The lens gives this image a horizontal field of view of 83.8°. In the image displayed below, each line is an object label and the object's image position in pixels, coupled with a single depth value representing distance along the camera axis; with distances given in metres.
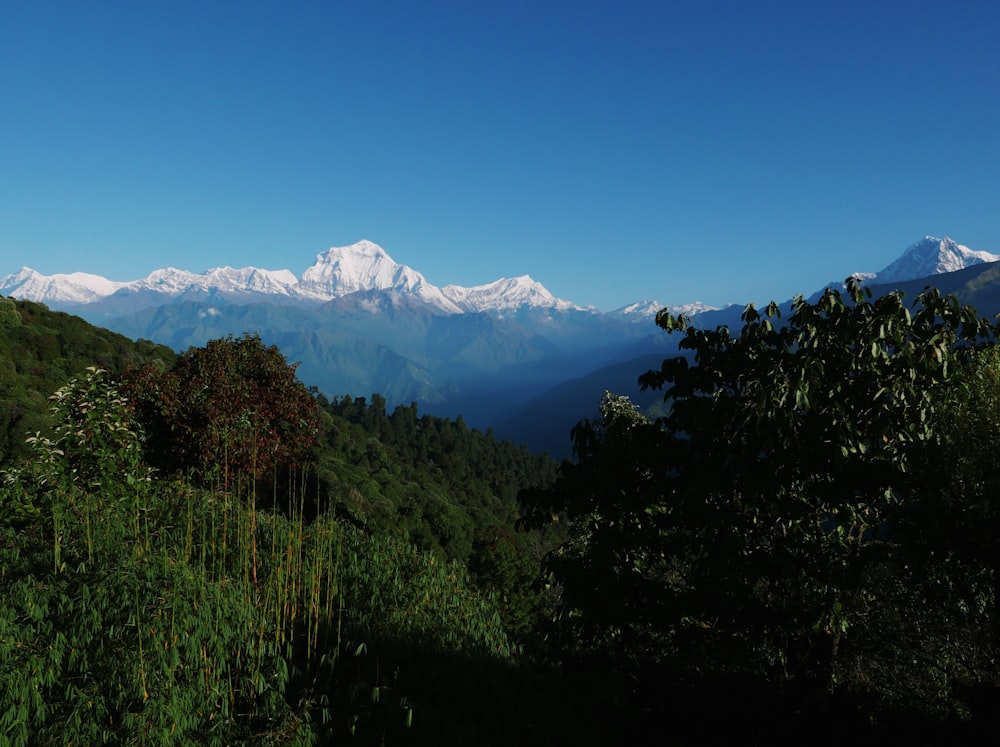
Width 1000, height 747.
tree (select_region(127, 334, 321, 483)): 14.35
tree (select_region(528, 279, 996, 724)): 5.78
